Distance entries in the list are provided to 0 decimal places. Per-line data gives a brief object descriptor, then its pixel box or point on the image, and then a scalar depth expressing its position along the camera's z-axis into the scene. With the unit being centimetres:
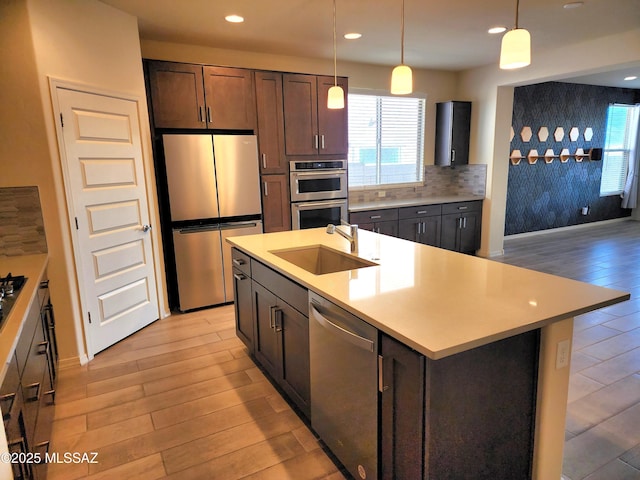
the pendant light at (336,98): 275
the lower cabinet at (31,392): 137
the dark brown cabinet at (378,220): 494
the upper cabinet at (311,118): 433
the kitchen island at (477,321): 135
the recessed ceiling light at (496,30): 389
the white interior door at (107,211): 293
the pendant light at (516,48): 174
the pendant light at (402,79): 217
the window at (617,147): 816
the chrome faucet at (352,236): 253
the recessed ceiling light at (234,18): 337
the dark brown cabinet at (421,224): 529
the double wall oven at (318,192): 446
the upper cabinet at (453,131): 576
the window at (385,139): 552
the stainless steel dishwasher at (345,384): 156
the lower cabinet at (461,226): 564
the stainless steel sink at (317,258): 257
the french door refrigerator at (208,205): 377
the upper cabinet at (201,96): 369
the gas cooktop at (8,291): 171
